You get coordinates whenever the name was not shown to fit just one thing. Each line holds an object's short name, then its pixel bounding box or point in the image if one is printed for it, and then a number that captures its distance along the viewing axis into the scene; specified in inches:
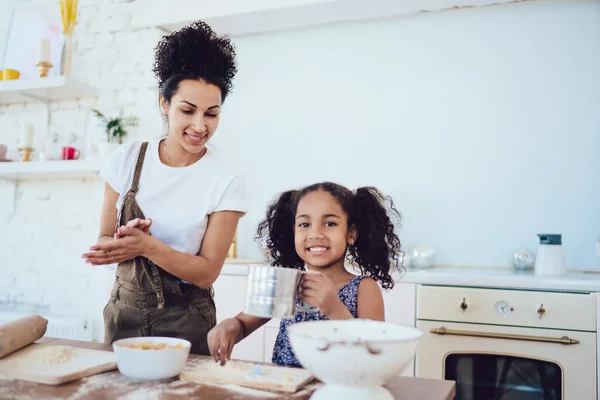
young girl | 57.9
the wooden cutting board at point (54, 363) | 41.5
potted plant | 125.1
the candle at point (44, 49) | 126.7
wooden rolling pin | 48.3
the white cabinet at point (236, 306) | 104.0
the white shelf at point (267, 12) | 113.3
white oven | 86.0
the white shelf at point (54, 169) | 122.4
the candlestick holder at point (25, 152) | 130.1
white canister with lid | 95.4
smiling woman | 56.9
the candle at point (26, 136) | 130.1
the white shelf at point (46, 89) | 124.7
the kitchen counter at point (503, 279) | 86.4
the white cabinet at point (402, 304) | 94.2
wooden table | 38.0
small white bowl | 41.4
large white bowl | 30.5
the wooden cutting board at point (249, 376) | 40.8
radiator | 124.7
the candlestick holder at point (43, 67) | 127.3
